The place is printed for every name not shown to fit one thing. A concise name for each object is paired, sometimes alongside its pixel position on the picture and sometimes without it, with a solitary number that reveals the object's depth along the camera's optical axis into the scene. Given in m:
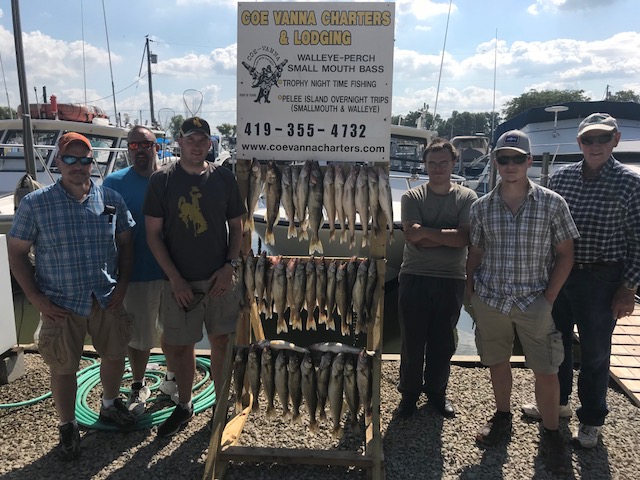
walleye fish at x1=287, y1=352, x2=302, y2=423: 3.05
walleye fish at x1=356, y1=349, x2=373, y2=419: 3.00
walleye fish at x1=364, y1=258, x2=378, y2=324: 3.06
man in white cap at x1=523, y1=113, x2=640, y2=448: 3.14
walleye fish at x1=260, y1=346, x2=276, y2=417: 3.10
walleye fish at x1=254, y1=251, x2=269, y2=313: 3.09
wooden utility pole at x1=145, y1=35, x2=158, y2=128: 28.24
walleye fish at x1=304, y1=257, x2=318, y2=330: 3.08
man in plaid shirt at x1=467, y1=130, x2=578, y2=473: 2.98
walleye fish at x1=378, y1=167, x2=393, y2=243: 2.97
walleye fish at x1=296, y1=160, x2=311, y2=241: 3.00
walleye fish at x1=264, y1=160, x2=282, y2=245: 3.05
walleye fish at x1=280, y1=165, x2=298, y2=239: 3.05
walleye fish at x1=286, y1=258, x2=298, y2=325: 3.09
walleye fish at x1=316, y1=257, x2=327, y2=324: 3.07
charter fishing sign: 3.03
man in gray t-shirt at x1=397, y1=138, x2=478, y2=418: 3.50
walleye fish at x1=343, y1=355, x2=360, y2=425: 3.01
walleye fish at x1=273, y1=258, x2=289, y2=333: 3.08
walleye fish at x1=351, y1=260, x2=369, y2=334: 3.04
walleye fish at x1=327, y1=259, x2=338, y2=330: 3.06
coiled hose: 3.67
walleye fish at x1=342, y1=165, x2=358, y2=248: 2.98
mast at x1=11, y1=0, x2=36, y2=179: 6.91
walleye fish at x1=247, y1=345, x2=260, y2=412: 3.11
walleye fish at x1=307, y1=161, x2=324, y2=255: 3.01
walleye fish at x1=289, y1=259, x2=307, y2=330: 3.08
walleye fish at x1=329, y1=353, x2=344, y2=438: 3.00
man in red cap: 2.99
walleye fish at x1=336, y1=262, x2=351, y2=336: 3.05
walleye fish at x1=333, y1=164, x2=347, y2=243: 2.99
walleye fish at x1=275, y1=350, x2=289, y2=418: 3.06
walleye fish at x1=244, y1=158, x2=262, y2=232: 3.11
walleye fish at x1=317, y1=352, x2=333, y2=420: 3.02
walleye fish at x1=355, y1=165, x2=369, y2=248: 2.97
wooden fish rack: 2.98
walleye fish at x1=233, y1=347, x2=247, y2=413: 3.19
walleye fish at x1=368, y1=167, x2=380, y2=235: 2.97
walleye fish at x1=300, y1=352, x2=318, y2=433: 3.03
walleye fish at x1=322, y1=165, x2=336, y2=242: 3.00
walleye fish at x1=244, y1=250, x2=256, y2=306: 3.11
